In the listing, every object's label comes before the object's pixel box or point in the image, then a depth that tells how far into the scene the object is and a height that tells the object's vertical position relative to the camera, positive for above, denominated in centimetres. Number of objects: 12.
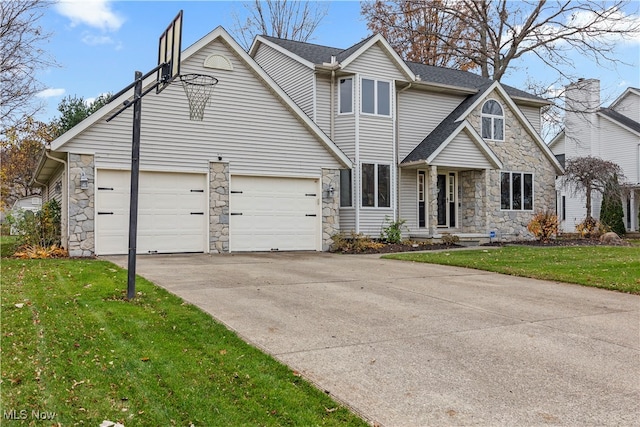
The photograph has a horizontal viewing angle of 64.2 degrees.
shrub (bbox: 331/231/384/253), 1474 -50
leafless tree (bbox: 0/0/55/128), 1633 +558
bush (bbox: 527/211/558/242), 1775 +0
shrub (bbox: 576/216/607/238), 1950 -11
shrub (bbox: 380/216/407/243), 1642 -19
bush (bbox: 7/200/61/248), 1287 -1
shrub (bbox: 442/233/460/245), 1638 -42
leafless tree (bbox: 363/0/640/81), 2433 +1010
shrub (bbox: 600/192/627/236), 2175 +52
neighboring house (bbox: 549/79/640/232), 2559 +467
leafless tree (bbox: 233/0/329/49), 2920 +1195
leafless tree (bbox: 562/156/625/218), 2053 +214
